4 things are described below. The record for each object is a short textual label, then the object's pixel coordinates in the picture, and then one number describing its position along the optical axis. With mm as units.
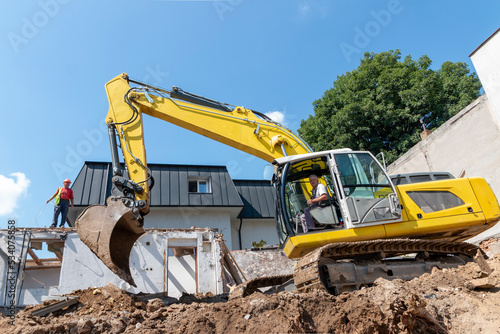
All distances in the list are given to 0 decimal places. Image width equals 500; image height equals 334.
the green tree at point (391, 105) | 23984
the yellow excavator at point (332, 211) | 6336
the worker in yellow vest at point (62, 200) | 12273
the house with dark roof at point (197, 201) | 17812
